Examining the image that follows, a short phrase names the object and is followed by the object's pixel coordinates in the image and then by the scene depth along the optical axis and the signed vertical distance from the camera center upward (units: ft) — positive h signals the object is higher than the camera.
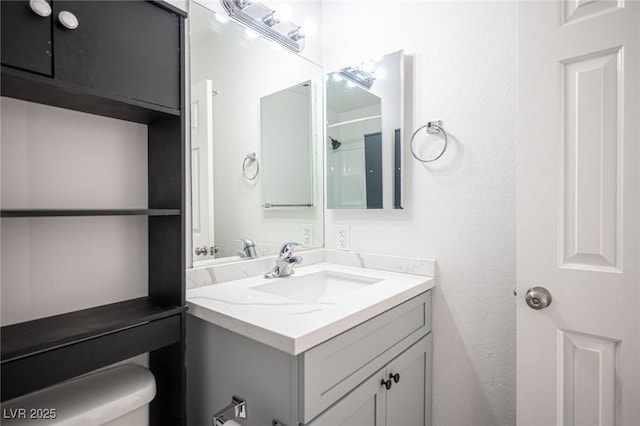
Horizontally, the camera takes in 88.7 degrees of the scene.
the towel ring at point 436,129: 4.73 +1.13
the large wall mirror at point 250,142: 4.37 +1.05
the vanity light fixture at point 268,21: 4.70 +2.91
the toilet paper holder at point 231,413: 3.18 -2.00
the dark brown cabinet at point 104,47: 2.43 +1.37
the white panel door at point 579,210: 3.01 -0.04
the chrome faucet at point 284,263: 4.88 -0.82
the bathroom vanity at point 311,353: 2.84 -1.49
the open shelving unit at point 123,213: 2.47 -0.03
